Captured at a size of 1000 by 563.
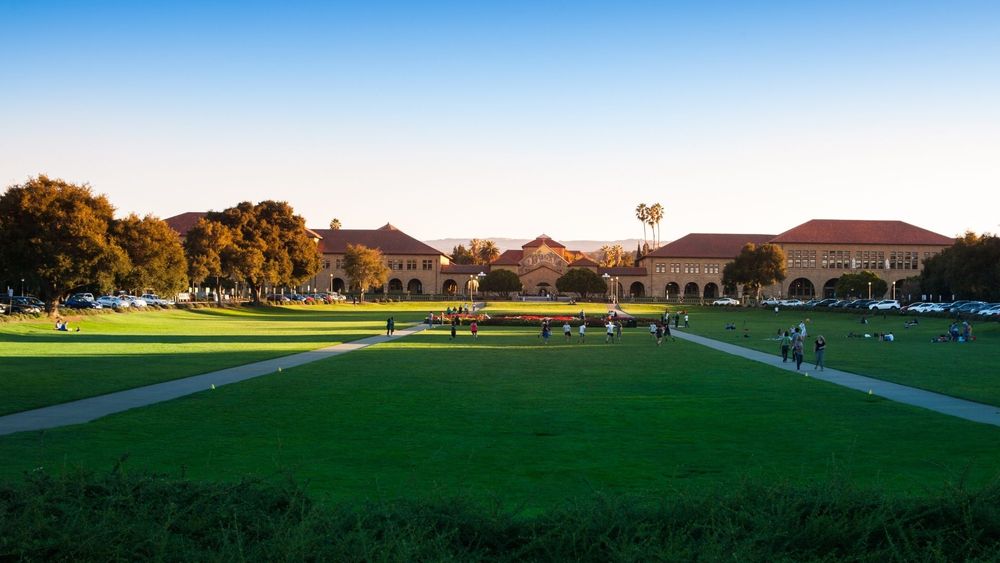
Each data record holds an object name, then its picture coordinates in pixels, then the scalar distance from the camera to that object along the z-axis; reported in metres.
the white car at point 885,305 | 84.95
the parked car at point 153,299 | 80.31
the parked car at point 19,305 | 55.87
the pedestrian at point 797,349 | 28.16
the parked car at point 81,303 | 71.59
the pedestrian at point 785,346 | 30.64
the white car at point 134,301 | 71.22
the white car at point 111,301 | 69.64
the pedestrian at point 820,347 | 27.44
